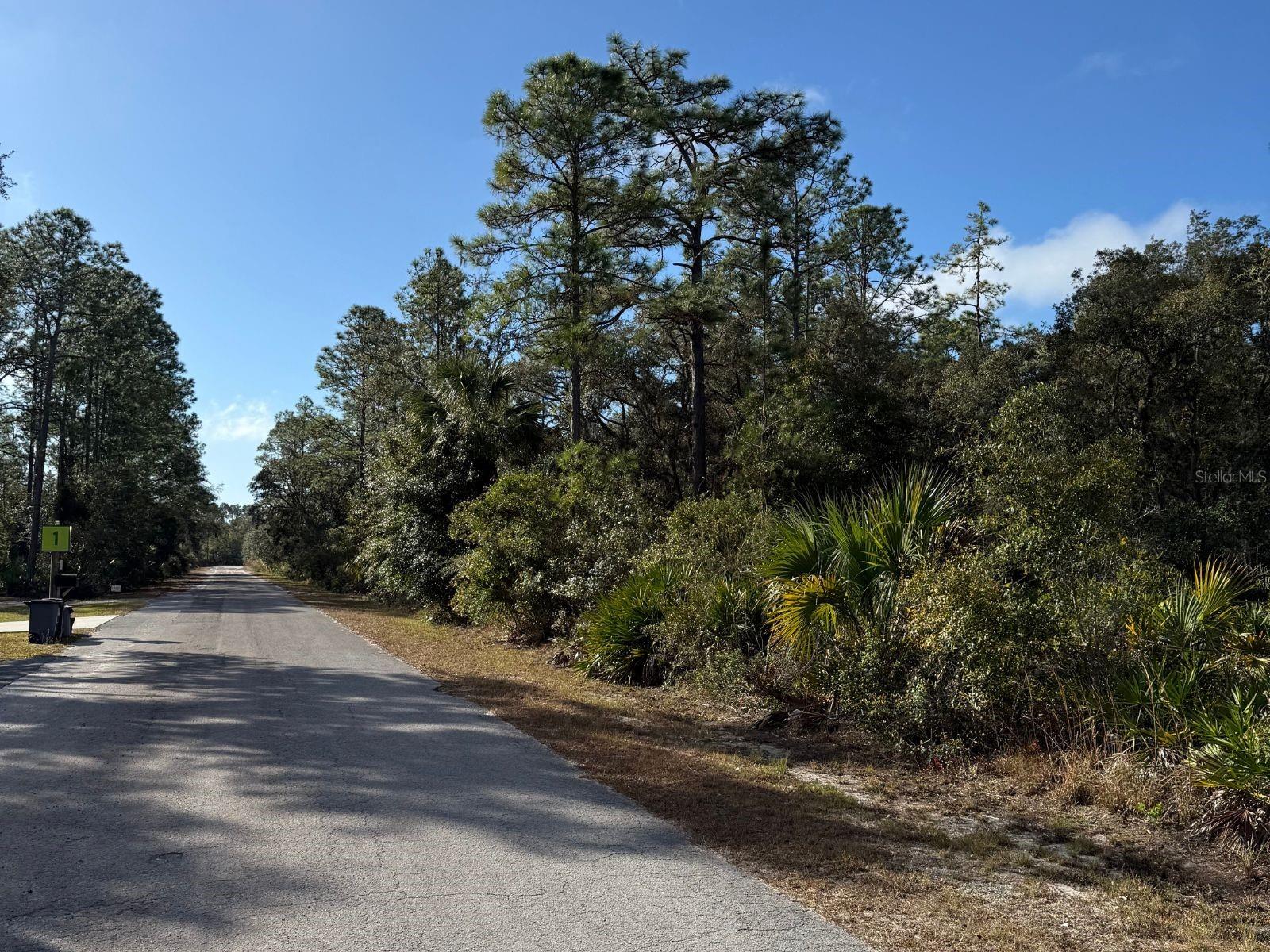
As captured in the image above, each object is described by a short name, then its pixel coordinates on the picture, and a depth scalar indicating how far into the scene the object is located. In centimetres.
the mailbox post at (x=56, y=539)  1783
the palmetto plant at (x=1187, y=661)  641
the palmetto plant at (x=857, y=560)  886
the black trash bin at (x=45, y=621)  1664
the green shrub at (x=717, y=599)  1090
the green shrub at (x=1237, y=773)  515
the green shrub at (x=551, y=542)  1517
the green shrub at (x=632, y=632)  1248
